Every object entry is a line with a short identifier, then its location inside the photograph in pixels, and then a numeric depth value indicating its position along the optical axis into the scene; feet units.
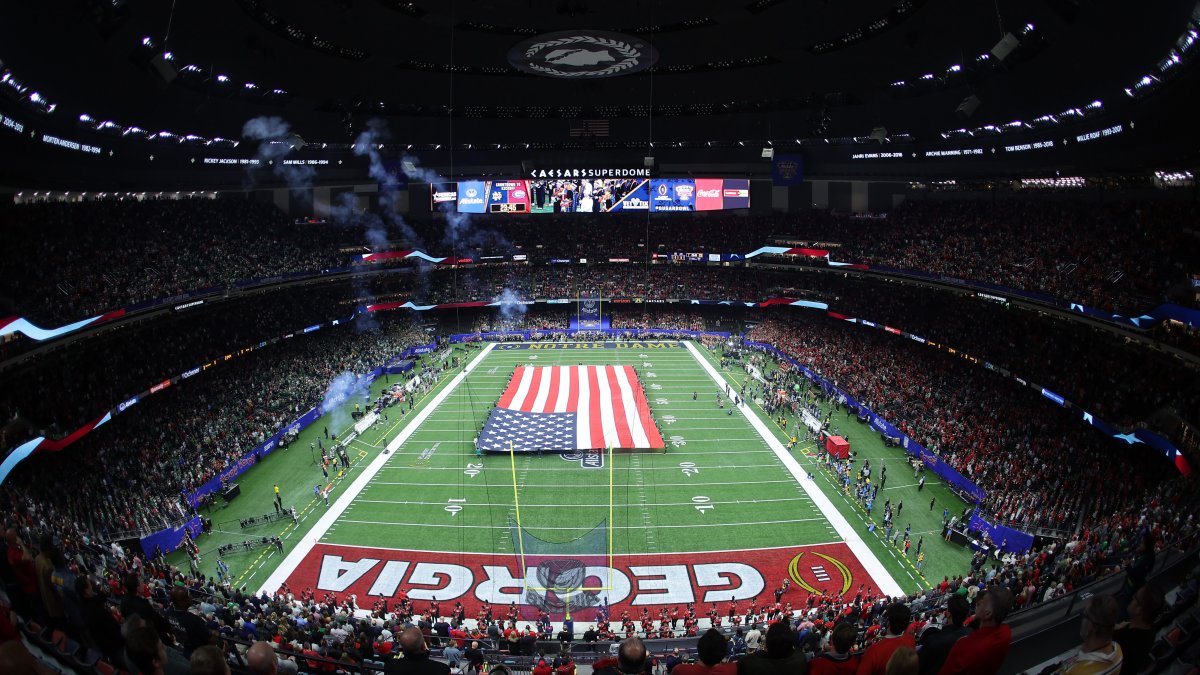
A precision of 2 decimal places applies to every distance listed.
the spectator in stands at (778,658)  14.56
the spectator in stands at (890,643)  14.83
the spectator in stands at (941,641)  16.53
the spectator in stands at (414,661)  15.51
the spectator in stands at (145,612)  20.69
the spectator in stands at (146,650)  13.55
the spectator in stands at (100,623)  19.17
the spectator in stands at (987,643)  14.51
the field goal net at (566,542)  60.49
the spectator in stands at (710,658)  14.76
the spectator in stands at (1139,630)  14.42
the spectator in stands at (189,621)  22.95
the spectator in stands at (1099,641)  13.25
